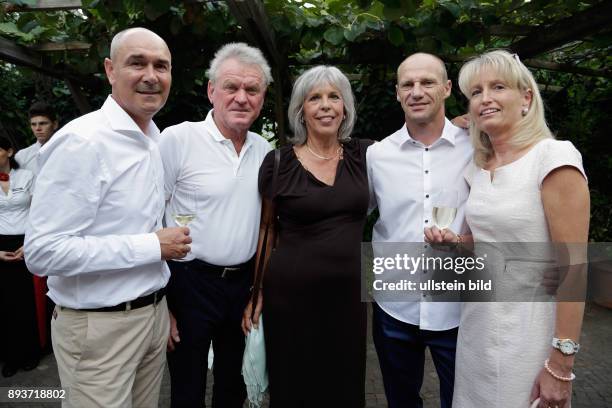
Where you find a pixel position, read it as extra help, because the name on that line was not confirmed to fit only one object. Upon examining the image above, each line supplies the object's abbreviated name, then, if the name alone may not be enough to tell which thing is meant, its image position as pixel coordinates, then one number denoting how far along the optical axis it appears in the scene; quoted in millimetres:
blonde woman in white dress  1614
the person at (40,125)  4574
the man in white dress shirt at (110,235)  1691
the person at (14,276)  4113
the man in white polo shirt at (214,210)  2270
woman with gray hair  2238
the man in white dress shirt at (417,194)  2188
